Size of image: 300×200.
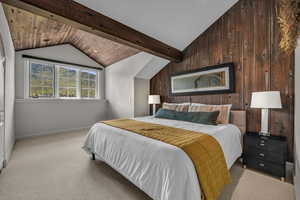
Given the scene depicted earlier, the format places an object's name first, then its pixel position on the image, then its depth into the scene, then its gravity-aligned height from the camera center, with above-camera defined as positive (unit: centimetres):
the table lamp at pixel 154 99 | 402 +0
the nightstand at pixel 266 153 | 189 -83
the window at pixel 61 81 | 406 +60
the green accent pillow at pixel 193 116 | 240 -35
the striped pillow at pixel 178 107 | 322 -20
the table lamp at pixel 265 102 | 200 -5
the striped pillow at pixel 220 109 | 252 -22
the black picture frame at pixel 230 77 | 282 +47
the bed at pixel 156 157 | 113 -67
